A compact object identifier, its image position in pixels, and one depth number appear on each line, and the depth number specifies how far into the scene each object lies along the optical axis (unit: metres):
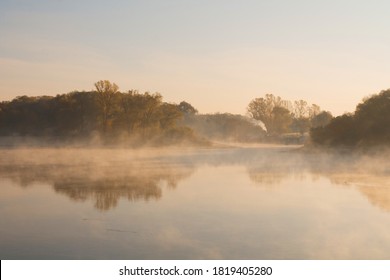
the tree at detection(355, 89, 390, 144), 42.53
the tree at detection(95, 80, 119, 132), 59.03
